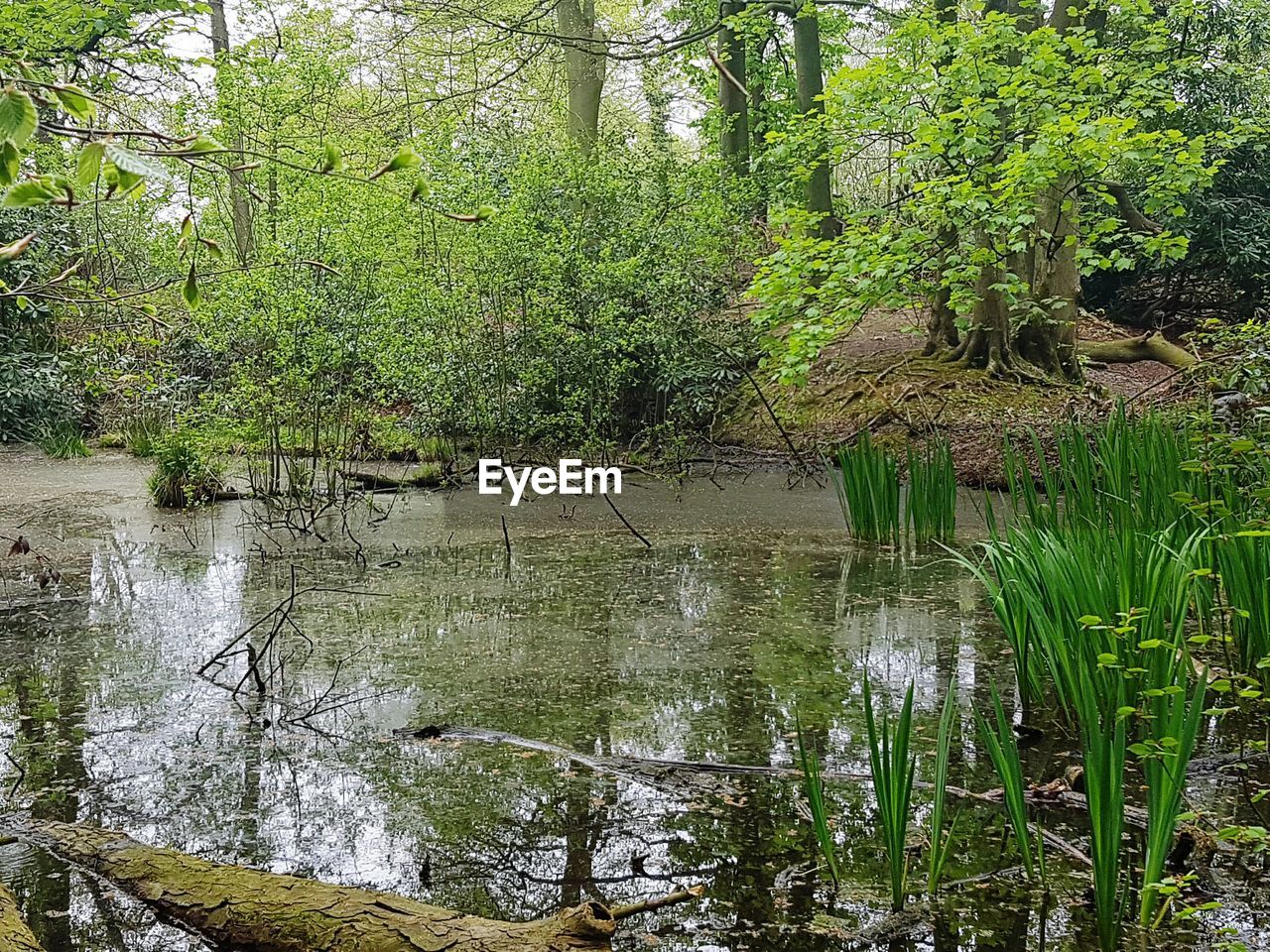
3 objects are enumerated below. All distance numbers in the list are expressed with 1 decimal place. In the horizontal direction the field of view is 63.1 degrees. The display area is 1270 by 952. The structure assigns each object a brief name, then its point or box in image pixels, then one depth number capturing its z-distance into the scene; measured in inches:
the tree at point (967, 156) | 206.7
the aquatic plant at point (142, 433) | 364.8
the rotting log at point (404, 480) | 293.9
